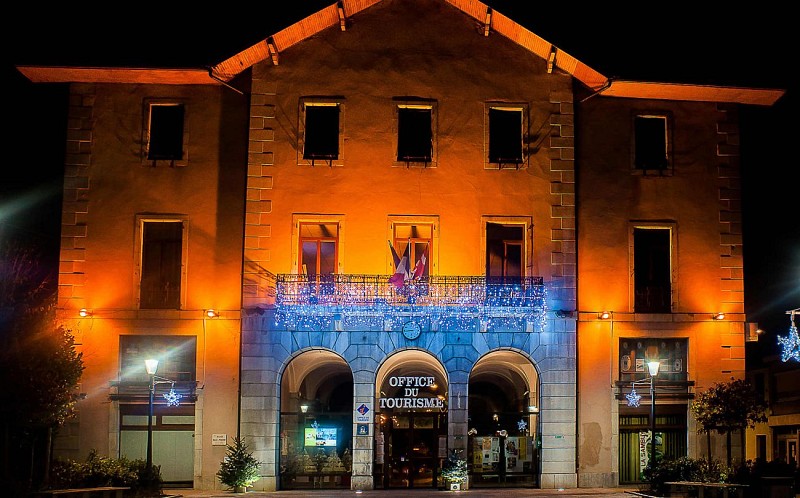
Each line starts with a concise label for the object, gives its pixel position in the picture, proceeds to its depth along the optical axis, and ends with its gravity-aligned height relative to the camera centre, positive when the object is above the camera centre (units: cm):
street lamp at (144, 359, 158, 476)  2812 -5
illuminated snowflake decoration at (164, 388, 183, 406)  3134 -5
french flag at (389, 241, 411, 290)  3080 +368
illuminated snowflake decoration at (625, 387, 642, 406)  3191 +15
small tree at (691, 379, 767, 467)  3022 -10
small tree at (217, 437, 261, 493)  2972 -207
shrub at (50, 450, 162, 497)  2717 -210
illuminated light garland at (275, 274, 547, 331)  3119 +292
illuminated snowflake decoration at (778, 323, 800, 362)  2607 +152
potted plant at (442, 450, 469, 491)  3095 -215
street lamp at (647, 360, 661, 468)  2871 +13
